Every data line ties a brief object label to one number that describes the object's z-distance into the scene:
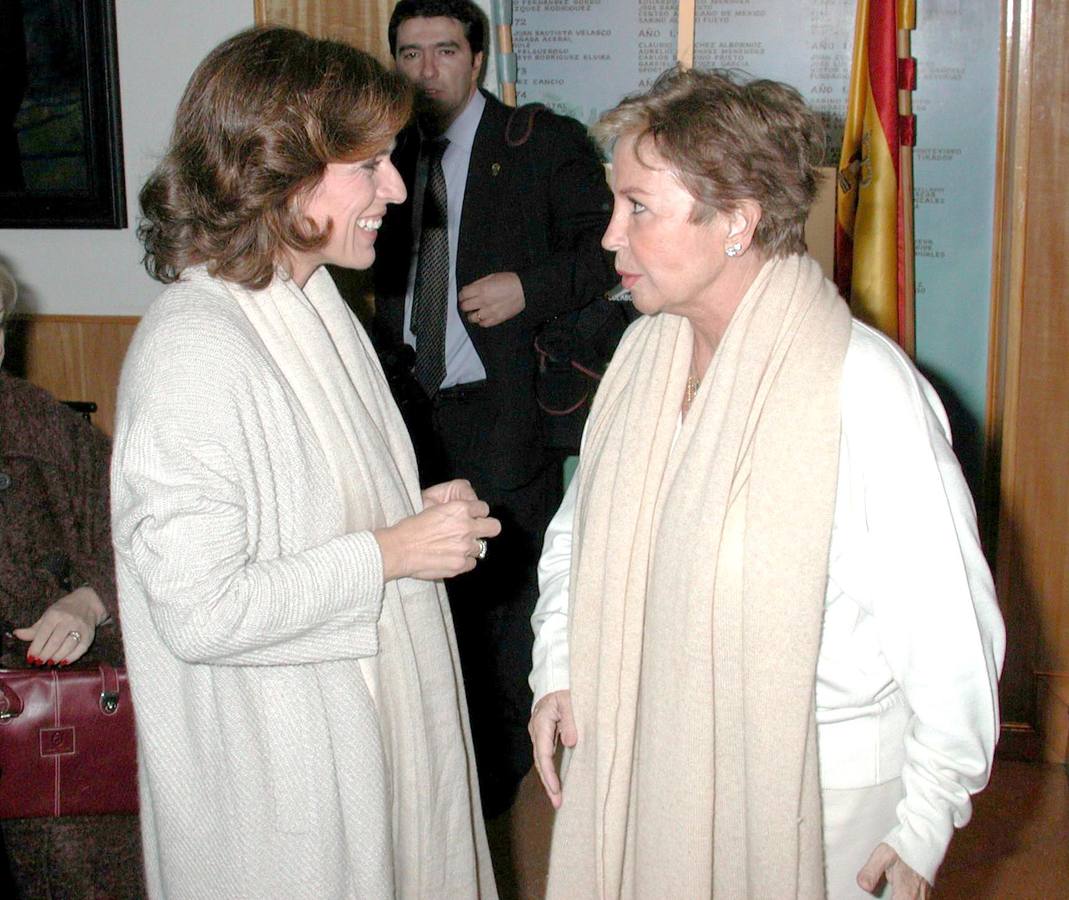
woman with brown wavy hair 1.30
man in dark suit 2.70
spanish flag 2.86
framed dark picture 3.23
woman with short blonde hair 1.29
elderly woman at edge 2.00
